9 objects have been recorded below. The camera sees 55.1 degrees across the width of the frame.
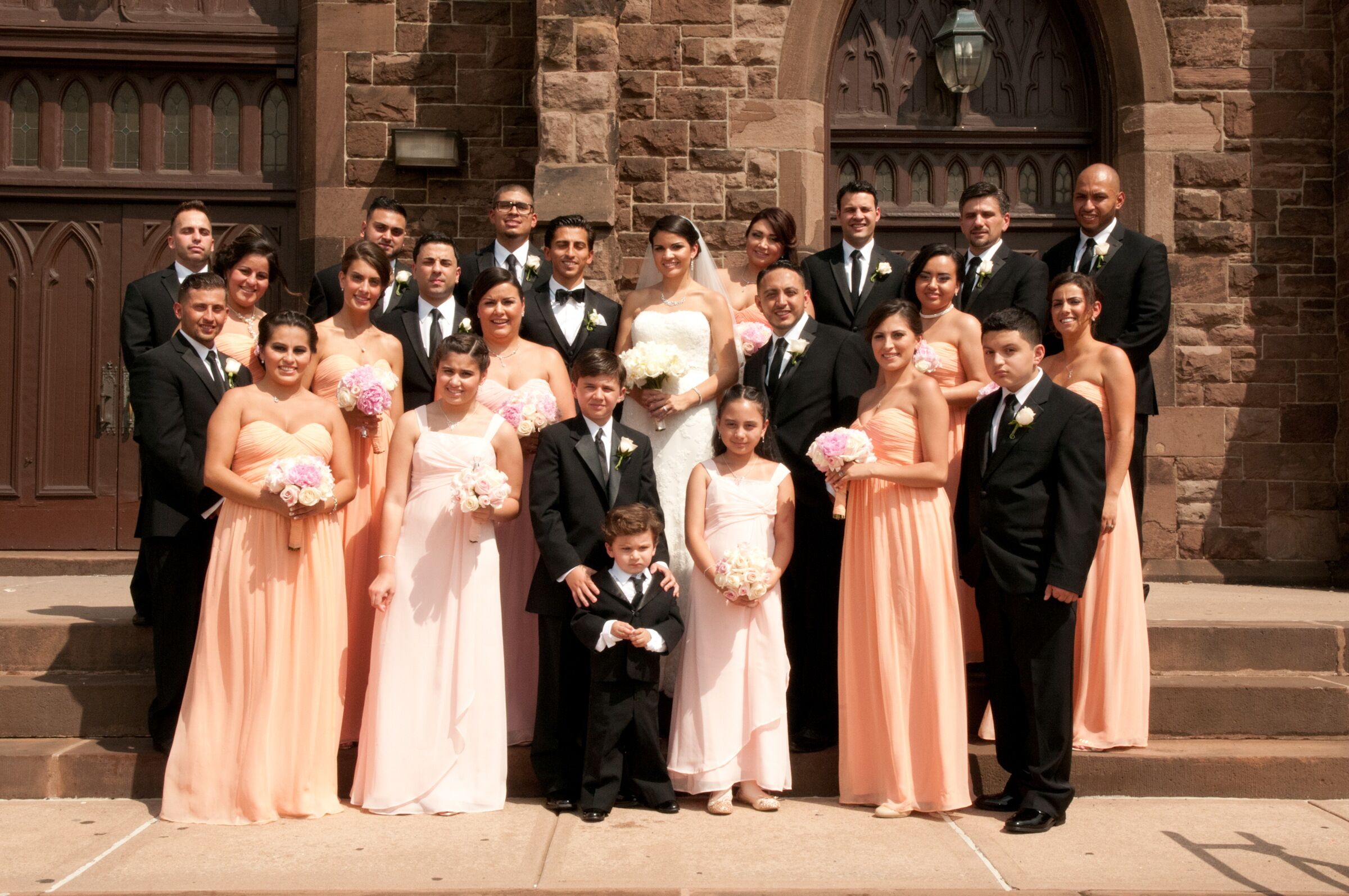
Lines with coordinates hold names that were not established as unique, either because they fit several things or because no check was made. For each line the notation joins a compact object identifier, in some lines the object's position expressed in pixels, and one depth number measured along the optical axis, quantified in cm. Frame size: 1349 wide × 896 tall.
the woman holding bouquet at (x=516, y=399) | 592
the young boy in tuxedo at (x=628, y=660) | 528
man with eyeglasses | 686
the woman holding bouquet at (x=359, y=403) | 581
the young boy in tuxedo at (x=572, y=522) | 543
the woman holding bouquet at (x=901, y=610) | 530
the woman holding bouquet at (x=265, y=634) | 521
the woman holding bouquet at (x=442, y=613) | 531
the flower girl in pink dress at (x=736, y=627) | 536
